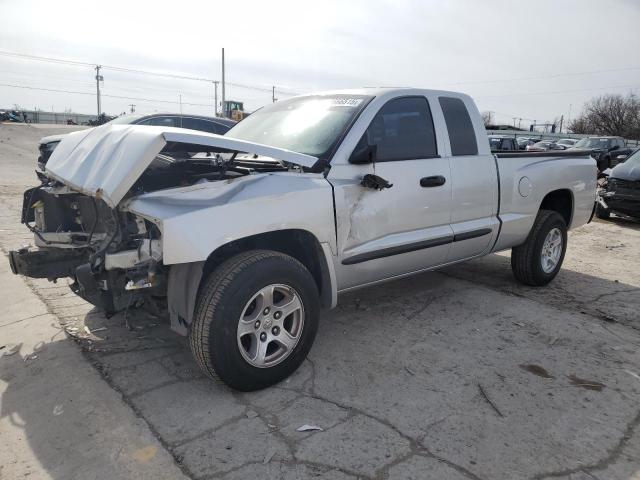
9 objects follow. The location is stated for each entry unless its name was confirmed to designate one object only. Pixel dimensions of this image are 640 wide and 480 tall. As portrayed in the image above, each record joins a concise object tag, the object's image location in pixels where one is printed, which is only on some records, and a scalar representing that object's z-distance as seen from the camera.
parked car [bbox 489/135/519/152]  13.62
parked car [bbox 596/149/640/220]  9.84
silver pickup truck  2.89
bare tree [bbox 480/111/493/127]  75.51
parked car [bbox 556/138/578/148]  31.11
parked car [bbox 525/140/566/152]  28.27
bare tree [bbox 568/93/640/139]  66.38
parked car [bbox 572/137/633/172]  23.56
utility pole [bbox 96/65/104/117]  79.81
